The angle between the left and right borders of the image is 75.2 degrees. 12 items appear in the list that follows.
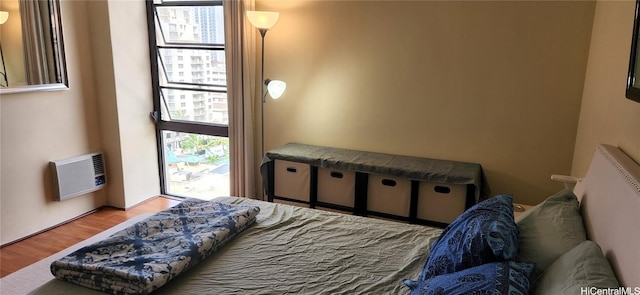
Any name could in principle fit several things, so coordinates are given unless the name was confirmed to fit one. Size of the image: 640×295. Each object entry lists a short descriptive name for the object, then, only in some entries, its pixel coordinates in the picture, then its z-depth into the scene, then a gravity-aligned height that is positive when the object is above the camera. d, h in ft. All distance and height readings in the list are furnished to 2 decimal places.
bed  4.02 -2.57
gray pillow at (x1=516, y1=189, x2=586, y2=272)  4.67 -1.91
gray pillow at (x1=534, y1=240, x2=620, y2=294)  3.60 -1.80
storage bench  9.43 -2.73
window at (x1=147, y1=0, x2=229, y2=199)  12.59 -0.93
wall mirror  9.85 +0.40
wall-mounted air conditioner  11.09 -3.06
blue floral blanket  4.79 -2.37
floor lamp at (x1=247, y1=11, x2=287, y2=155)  10.63 +1.05
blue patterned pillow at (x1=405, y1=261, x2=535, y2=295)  3.80 -1.95
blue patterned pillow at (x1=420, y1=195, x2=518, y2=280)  4.40 -1.86
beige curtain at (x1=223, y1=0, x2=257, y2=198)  11.50 -0.75
